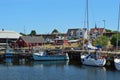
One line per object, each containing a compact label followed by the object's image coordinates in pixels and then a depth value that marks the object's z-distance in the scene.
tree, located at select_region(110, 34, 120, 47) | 61.18
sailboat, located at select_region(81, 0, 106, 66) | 40.89
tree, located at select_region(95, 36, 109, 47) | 64.77
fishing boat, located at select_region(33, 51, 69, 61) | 50.07
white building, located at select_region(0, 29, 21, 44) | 79.50
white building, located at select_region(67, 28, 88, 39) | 92.39
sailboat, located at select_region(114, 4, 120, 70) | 37.49
